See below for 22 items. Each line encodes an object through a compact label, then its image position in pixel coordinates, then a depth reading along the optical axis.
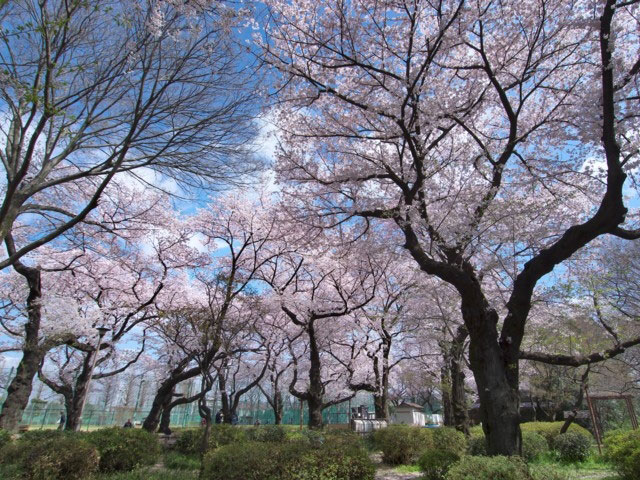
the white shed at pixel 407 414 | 32.12
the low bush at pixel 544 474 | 4.57
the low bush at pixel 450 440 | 9.54
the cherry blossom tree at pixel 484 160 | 5.91
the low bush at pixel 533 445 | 9.88
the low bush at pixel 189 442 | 11.12
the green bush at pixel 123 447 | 7.86
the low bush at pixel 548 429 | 11.61
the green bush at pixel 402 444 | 10.20
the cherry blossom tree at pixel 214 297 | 9.58
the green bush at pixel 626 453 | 6.38
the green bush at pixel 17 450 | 6.63
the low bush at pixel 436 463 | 7.09
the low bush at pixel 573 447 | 10.10
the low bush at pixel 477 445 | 8.84
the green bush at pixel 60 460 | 6.19
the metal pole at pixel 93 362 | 12.20
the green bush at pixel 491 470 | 4.45
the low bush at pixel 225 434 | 10.74
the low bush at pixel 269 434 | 11.43
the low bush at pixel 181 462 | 9.12
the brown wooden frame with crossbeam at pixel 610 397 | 11.00
